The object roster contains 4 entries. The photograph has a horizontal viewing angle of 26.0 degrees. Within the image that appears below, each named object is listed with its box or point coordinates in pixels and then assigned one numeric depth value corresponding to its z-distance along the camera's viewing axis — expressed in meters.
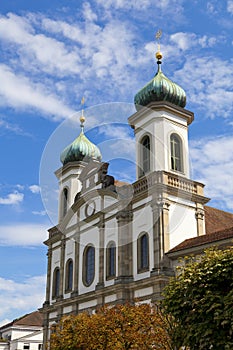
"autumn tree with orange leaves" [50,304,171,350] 21.66
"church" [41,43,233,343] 30.75
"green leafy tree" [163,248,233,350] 14.33
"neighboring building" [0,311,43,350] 51.69
